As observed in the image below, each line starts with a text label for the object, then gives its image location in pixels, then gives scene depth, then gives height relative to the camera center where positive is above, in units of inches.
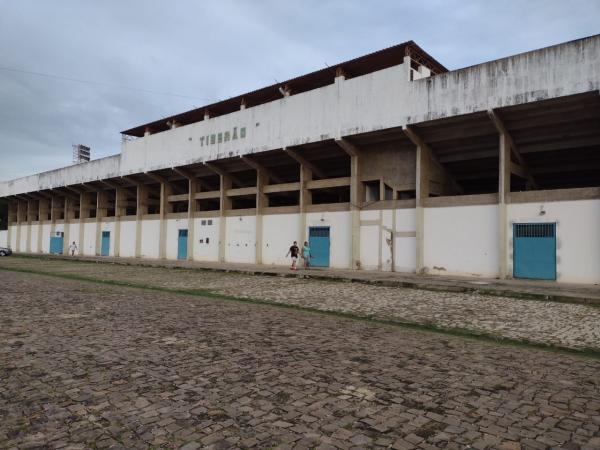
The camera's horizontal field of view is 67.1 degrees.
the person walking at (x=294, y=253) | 941.6 -16.1
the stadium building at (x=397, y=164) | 708.7 +181.4
